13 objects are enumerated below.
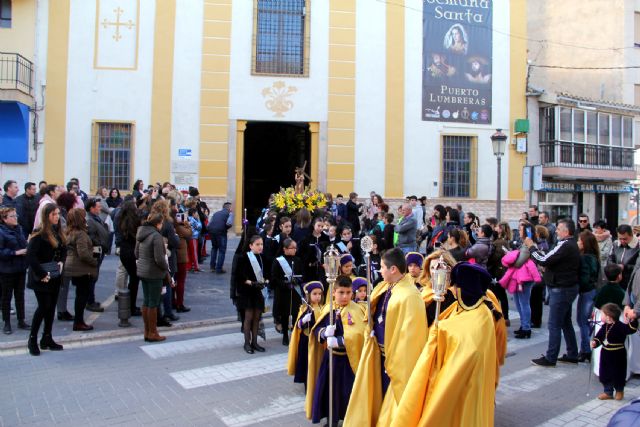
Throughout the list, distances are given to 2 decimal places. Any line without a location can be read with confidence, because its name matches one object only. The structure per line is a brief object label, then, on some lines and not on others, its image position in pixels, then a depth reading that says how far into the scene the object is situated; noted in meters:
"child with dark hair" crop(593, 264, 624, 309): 6.71
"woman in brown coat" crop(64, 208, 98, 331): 8.10
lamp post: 15.89
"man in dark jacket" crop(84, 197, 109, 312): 8.80
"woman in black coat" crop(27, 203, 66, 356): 6.91
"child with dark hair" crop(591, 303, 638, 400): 5.92
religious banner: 20.73
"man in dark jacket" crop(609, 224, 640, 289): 8.36
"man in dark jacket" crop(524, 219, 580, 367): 6.95
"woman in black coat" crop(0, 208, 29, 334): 7.66
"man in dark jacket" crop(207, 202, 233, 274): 12.93
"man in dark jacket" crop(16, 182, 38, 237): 10.98
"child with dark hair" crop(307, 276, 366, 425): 4.93
